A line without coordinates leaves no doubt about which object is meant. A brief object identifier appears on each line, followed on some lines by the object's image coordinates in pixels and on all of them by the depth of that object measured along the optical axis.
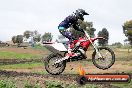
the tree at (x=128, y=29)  83.94
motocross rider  16.56
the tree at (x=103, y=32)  107.59
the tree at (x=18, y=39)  109.53
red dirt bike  17.02
